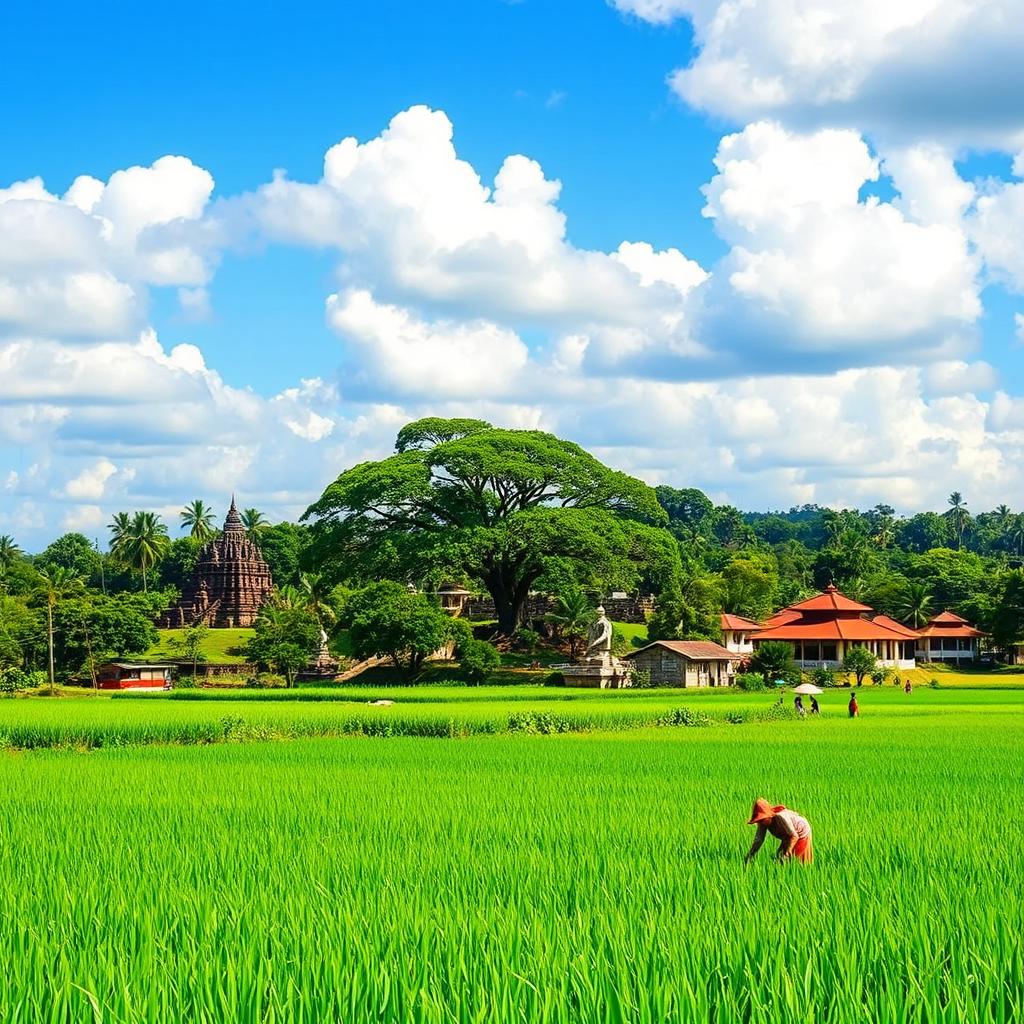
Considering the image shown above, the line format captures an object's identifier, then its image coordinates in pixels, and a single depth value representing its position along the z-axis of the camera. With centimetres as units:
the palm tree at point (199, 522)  12550
